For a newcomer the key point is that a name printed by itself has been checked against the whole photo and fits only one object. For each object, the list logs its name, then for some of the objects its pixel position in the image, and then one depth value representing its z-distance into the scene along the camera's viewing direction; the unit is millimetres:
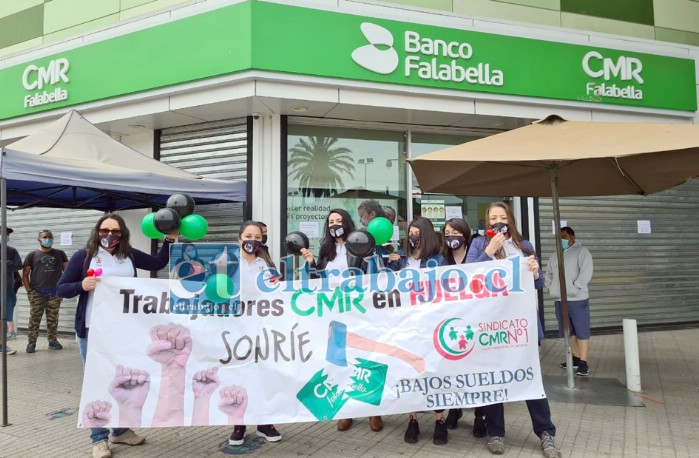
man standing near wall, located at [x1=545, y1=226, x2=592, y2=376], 6094
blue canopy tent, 4828
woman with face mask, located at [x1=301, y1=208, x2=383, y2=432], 4457
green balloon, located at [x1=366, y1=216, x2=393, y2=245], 4586
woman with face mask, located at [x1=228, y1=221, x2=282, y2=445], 3943
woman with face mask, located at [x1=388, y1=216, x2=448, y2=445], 4055
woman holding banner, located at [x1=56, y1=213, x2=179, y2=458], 3807
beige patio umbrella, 4449
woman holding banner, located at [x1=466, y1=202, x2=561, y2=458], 3736
